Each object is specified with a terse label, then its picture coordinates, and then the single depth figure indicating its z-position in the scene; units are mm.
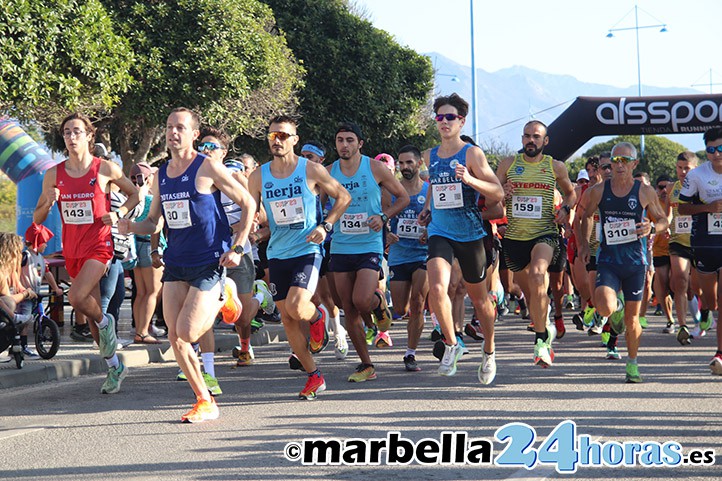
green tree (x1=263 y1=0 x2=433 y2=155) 32219
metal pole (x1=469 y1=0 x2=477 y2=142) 44259
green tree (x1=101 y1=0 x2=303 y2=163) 23766
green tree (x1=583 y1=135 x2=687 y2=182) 68438
